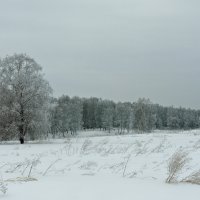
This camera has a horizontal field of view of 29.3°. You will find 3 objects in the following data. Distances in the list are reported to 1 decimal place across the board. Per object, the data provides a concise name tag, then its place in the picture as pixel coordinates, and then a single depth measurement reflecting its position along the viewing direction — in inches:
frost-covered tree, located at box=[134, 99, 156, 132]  3361.2
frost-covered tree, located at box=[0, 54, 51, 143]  1309.1
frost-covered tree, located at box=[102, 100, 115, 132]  5506.9
